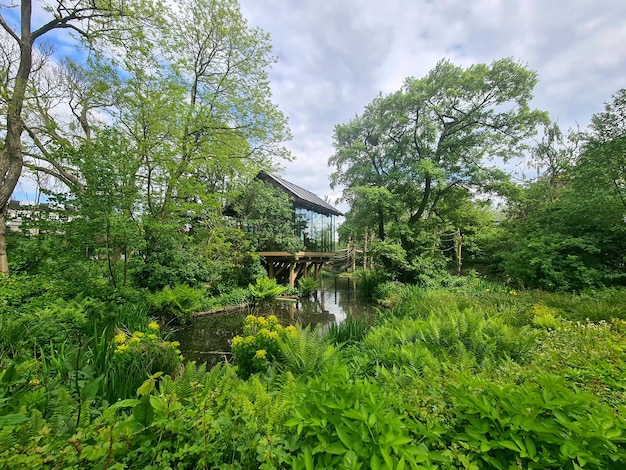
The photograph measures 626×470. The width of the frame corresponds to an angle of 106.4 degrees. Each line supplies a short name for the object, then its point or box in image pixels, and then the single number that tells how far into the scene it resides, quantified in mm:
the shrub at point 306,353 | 2672
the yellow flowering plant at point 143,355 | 2463
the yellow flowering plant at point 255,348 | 3219
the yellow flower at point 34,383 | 1397
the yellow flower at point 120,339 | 2759
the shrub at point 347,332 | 4012
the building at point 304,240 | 10406
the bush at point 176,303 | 5637
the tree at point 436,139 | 8852
